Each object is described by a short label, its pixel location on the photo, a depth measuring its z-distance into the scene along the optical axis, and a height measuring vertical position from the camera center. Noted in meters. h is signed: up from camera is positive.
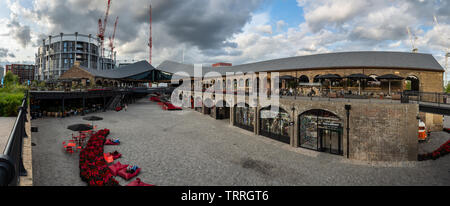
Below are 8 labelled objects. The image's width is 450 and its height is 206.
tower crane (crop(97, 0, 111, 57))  101.85 +38.72
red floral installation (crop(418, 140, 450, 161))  14.38 -4.31
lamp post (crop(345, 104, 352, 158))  14.78 -2.37
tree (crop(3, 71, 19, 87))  50.23 +6.26
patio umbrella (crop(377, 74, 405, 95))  19.98 +2.30
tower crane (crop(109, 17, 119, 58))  125.81 +37.15
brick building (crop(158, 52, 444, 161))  14.01 -0.70
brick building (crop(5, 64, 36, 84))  145.62 +23.60
